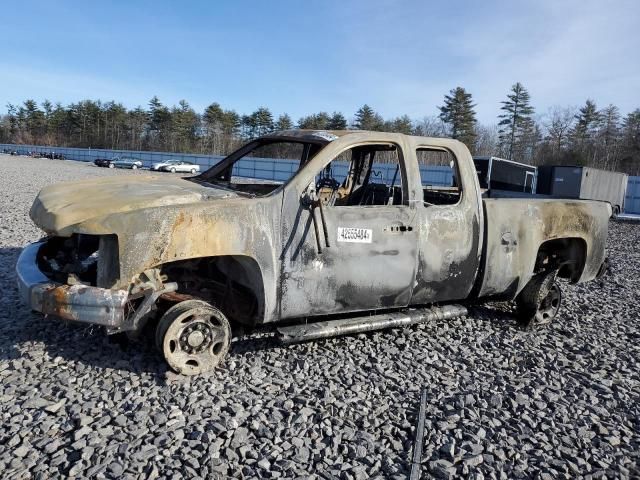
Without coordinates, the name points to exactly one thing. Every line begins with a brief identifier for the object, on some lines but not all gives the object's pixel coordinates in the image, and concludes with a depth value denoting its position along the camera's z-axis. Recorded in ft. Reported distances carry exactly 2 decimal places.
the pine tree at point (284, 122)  225.89
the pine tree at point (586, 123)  186.80
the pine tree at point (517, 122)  195.11
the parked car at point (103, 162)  165.63
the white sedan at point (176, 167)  146.51
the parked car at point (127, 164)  162.71
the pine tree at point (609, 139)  175.42
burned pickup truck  11.66
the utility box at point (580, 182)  73.51
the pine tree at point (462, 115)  186.09
